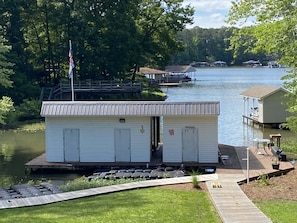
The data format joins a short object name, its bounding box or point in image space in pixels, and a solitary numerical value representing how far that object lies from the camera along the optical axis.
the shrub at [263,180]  14.50
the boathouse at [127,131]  20.05
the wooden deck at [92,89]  45.88
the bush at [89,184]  14.75
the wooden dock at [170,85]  85.68
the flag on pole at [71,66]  26.95
